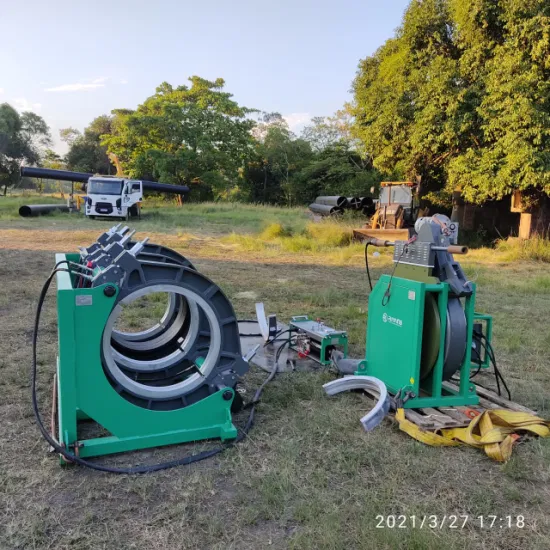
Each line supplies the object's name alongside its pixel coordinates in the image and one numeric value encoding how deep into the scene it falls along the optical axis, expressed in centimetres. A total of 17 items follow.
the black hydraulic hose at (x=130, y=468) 258
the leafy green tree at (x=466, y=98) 1130
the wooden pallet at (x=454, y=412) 316
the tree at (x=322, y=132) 4719
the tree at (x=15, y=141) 4038
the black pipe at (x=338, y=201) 1883
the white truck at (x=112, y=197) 2080
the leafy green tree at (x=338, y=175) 3041
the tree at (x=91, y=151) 4450
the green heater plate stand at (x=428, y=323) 327
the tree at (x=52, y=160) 4687
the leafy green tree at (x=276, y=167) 3822
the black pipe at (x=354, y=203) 1895
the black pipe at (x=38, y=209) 2078
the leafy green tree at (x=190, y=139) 3431
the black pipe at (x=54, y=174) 2349
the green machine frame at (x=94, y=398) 261
